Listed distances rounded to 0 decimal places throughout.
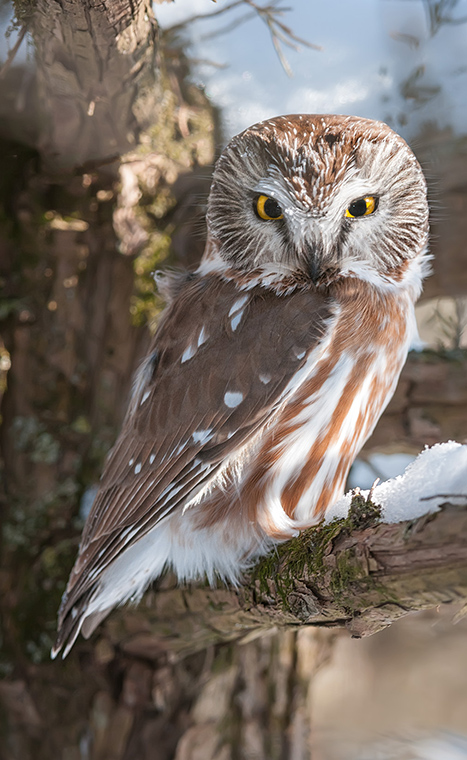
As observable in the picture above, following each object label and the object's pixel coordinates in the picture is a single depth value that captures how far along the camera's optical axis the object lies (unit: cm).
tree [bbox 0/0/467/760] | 218
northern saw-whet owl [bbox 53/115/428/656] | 211
